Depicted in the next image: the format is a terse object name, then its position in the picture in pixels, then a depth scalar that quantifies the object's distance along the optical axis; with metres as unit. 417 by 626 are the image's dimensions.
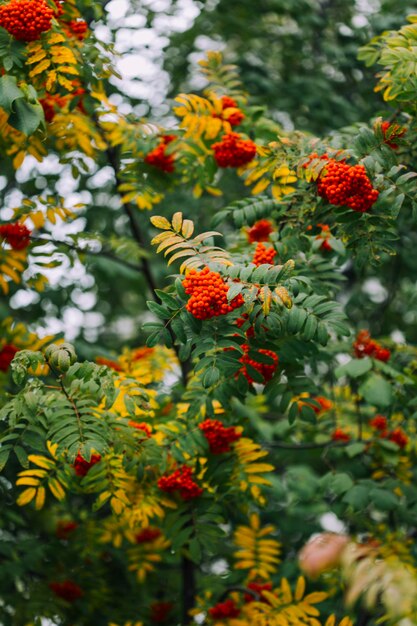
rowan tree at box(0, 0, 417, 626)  2.60
